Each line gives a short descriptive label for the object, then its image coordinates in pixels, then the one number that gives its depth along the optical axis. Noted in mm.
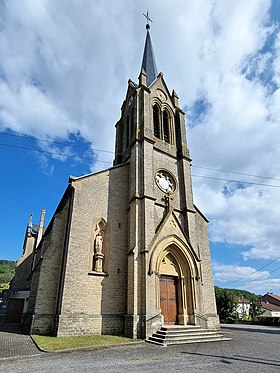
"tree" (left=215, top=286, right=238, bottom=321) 41938
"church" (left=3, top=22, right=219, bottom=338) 13148
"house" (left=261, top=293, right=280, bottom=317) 70250
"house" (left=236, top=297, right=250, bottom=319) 73250
